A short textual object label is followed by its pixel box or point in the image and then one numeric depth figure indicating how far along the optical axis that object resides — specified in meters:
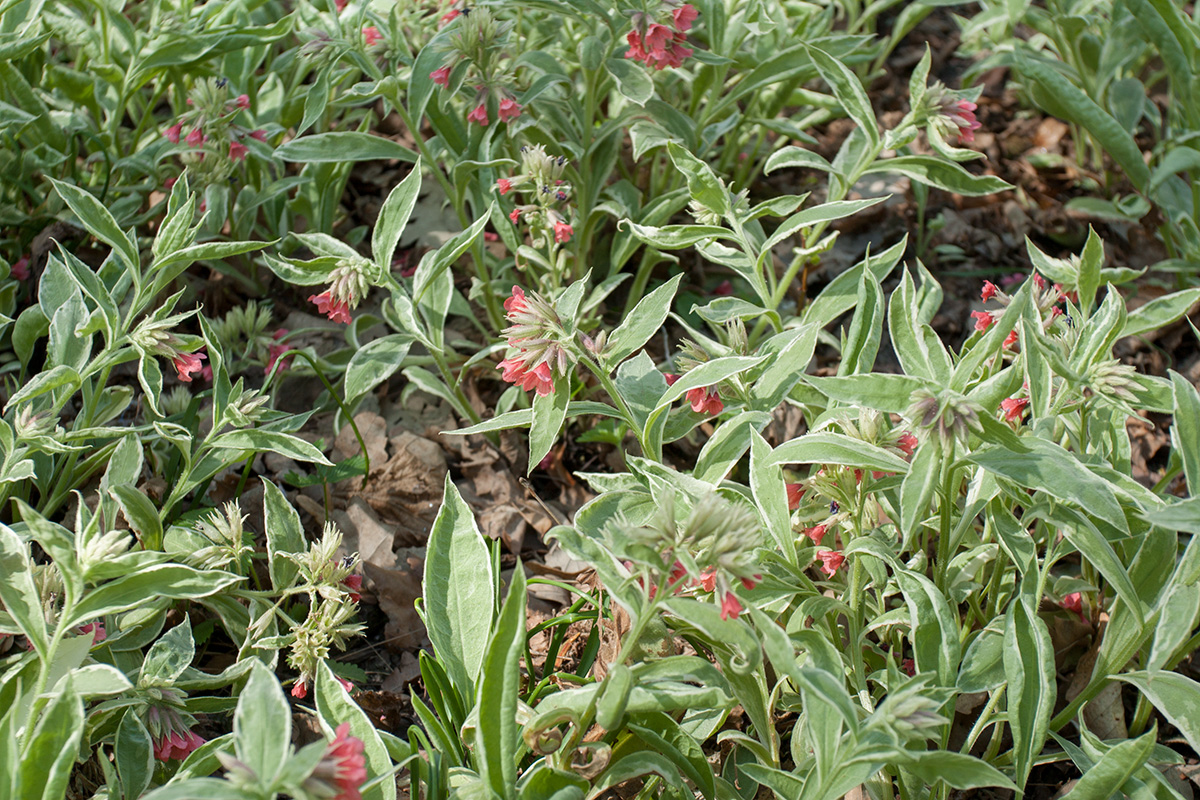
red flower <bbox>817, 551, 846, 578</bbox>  1.46
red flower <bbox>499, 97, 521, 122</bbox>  1.58
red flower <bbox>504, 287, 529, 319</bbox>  1.42
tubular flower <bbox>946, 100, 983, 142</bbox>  1.54
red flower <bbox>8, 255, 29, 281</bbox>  1.67
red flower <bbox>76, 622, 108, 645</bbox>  1.46
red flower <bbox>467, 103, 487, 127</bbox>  1.59
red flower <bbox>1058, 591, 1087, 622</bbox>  1.52
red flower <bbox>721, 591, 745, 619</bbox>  1.33
